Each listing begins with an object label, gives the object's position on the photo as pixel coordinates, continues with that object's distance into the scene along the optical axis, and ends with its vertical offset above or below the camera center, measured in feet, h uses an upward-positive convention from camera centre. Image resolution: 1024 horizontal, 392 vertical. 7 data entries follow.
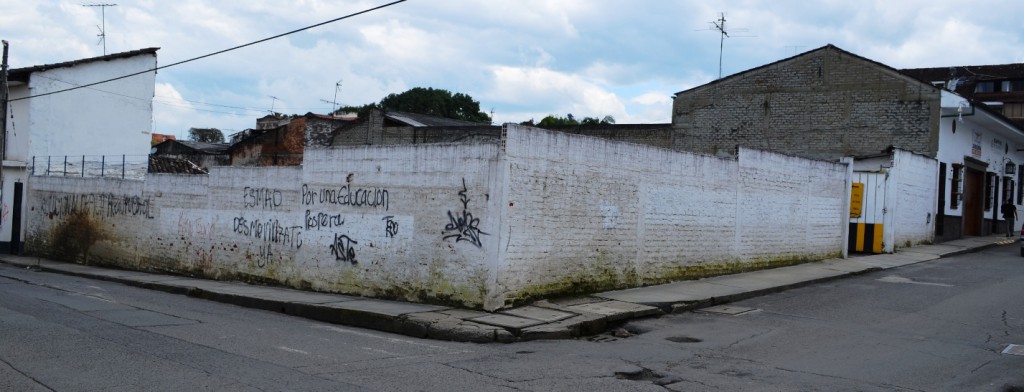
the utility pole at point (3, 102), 78.48 +7.19
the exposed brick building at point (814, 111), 79.20 +12.06
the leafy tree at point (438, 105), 237.66 +28.83
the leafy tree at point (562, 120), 179.97 +22.79
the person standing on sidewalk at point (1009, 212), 90.94 +1.79
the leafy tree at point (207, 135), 253.44 +15.69
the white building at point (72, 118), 84.84 +6.75
